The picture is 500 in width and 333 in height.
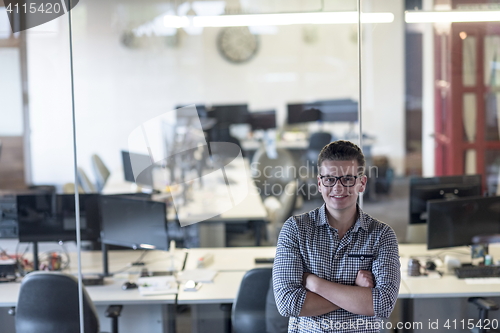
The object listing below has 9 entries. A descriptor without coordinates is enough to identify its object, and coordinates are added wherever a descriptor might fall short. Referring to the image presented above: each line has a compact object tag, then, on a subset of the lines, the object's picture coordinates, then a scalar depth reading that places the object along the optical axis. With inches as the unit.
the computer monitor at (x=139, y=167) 205.6
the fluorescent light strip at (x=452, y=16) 158.9
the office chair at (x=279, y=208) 190.2
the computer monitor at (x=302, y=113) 338.3
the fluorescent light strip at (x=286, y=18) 172.1
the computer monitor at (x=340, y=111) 331.6
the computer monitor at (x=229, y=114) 325.4
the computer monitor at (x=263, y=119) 341.1
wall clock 354.6
